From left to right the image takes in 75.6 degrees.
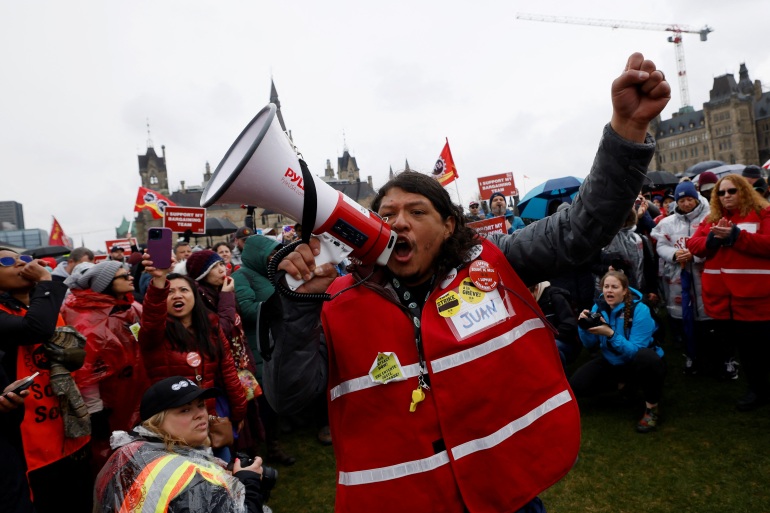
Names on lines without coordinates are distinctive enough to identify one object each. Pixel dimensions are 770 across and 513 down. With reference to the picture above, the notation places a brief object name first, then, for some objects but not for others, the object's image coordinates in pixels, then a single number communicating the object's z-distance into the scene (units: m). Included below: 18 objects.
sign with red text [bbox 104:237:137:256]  12.73
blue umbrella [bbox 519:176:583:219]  7.45
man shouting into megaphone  1.67
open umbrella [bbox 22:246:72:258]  12.34
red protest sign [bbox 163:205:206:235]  7.25
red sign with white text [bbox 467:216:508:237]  5.94
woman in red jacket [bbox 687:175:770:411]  4.54
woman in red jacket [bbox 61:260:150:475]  3.59
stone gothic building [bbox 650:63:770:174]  82.19
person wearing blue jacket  4.66
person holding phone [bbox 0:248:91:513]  2.93
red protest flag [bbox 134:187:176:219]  12.97
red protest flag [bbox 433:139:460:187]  10.95
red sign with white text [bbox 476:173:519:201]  11.05
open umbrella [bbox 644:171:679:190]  14.45
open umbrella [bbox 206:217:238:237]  16.69
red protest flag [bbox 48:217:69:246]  16.48
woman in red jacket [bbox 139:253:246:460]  3.40
